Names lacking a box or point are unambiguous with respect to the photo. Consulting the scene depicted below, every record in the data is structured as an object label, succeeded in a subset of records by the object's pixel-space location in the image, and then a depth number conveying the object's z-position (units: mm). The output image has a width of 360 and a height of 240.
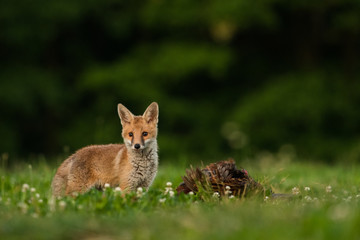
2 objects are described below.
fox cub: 15203
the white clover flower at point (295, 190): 15222
